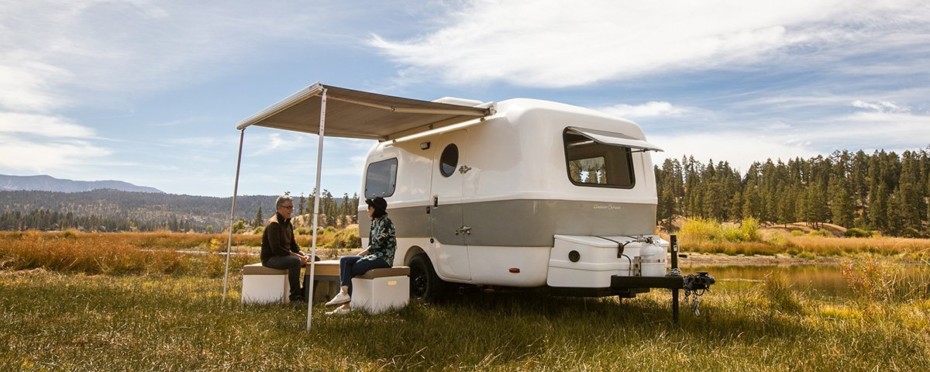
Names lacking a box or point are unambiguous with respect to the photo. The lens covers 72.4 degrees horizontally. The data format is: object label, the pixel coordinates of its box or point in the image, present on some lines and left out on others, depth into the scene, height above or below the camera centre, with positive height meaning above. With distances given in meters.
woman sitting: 7.26 -0.34
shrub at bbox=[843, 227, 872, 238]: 59.28 +1.00
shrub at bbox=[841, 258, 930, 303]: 8.62 -0.52
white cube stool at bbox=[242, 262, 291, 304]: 8.16 -0.84
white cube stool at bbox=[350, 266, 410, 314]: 7.08 -0.74
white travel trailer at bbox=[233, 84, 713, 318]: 6.68 +0.43
